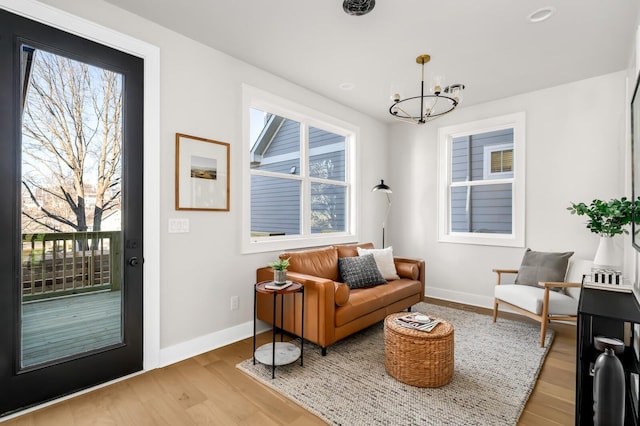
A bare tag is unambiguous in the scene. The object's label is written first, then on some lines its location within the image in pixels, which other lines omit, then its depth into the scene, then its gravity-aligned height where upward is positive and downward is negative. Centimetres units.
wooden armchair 300 -83
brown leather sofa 270 -83
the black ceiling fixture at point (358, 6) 222 +146
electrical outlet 309 -88
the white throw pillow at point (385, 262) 383 -60
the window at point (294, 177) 346 +43
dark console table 165 -74
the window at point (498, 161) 415 +68
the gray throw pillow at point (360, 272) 344 -65
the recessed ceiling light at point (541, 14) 232 +148
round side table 249 -116
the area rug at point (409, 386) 195 -124
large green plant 265 -2
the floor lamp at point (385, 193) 443 +30
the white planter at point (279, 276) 268 -54
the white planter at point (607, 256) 269 -37
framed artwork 272 +34
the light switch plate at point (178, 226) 266 -12
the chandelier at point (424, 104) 268 +142
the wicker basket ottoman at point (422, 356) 224 -103
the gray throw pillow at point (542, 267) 334 -59
